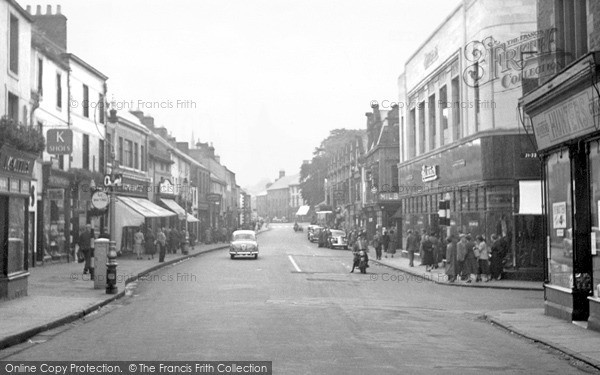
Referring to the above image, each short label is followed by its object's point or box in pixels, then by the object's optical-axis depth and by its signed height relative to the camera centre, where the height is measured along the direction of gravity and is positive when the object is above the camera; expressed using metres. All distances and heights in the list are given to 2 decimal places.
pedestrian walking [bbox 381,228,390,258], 50.84 -1.21
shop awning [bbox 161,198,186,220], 55.37 +1.19
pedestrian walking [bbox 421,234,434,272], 34.16 -1.39
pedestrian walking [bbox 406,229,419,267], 37.31 -1.13
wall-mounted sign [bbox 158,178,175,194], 55.60 +2.75
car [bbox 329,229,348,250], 61.59 -1.39
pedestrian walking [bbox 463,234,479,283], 28.00 -1.52
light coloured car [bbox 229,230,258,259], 43.22 -1.32
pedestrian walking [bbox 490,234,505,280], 28.53 -1.40
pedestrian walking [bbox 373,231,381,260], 44.00 -1.36
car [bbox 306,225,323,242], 77.35 -1.17
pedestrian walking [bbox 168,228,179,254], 48.69 -0.99
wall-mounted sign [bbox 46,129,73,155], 31.59 +3.46
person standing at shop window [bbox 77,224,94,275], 26.67 -0.77
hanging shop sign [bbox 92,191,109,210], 23.80 +0.73
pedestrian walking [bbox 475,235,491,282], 28.30 -1.37
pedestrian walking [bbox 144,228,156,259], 43.41 -1.11
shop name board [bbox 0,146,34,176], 18.17 +1.57
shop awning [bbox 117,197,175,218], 42.34 +1.01
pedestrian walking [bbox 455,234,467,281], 27.91 -1.21
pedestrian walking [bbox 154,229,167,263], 38.62 -0.99
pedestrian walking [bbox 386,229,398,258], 48.56 -1.38
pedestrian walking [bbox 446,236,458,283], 28.16 -1.48
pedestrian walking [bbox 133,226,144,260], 41.12 -1.00
